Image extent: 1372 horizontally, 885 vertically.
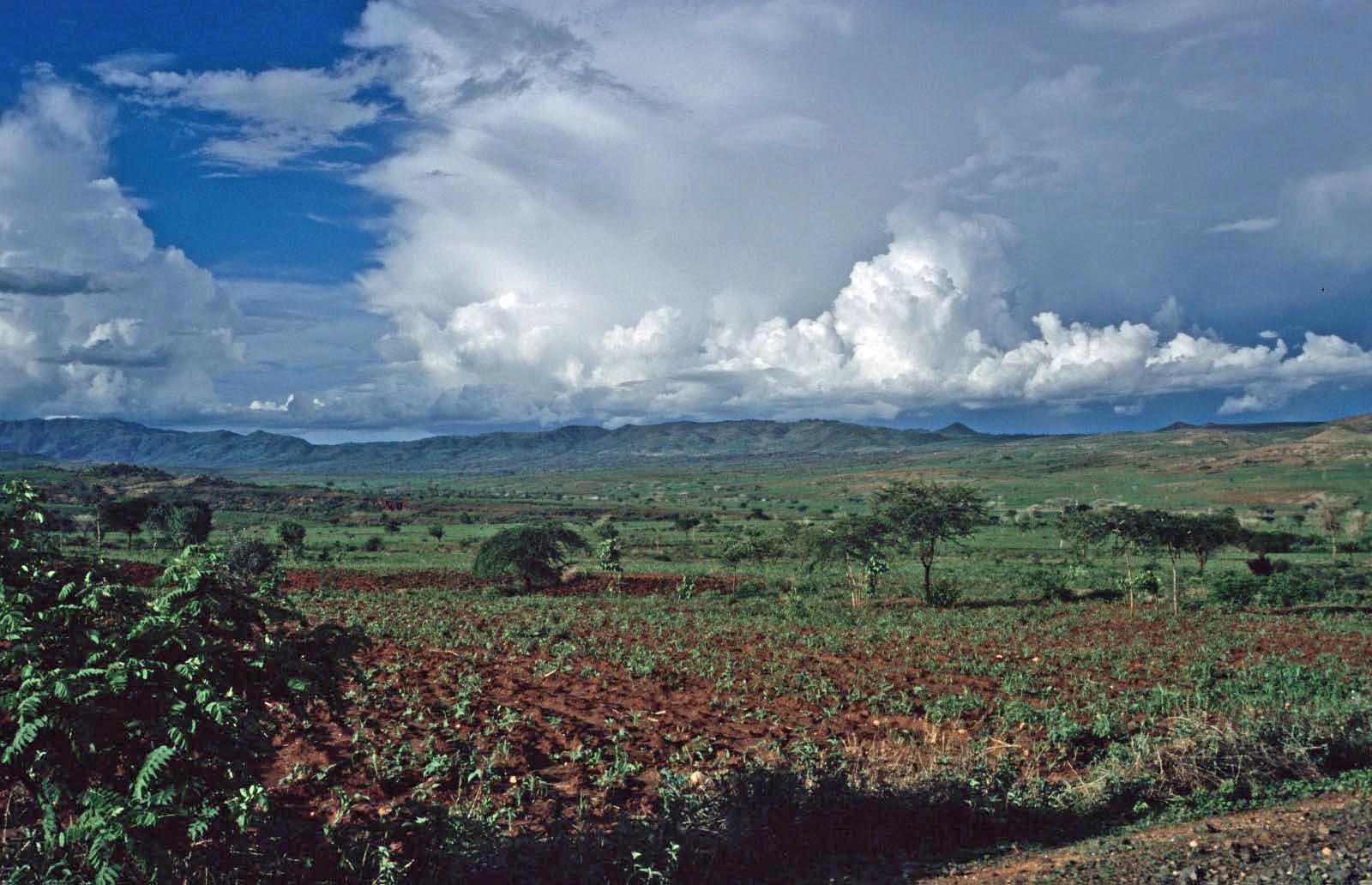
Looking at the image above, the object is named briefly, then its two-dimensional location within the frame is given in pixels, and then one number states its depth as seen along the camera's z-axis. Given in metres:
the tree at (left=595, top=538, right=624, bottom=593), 40.78
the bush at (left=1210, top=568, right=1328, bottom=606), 31.00
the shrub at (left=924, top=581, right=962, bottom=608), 31.80
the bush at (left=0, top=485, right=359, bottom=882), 5.41
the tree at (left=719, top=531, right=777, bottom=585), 40.41
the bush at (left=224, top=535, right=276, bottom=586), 37.26
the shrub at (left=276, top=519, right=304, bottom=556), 50.56
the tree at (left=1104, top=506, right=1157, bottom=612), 30.84
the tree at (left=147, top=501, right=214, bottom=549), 49.78
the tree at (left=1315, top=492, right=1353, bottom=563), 53.38
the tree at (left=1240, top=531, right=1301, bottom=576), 51.97
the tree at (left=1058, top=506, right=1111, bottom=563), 31.69
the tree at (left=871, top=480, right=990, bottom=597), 32.75
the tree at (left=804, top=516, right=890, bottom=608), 33.44
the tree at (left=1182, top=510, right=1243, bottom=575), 31.00
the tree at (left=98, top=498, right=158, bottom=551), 53.09
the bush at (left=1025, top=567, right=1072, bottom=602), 33.50
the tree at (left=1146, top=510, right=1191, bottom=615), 30.80
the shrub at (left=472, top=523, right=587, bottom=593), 37.56
